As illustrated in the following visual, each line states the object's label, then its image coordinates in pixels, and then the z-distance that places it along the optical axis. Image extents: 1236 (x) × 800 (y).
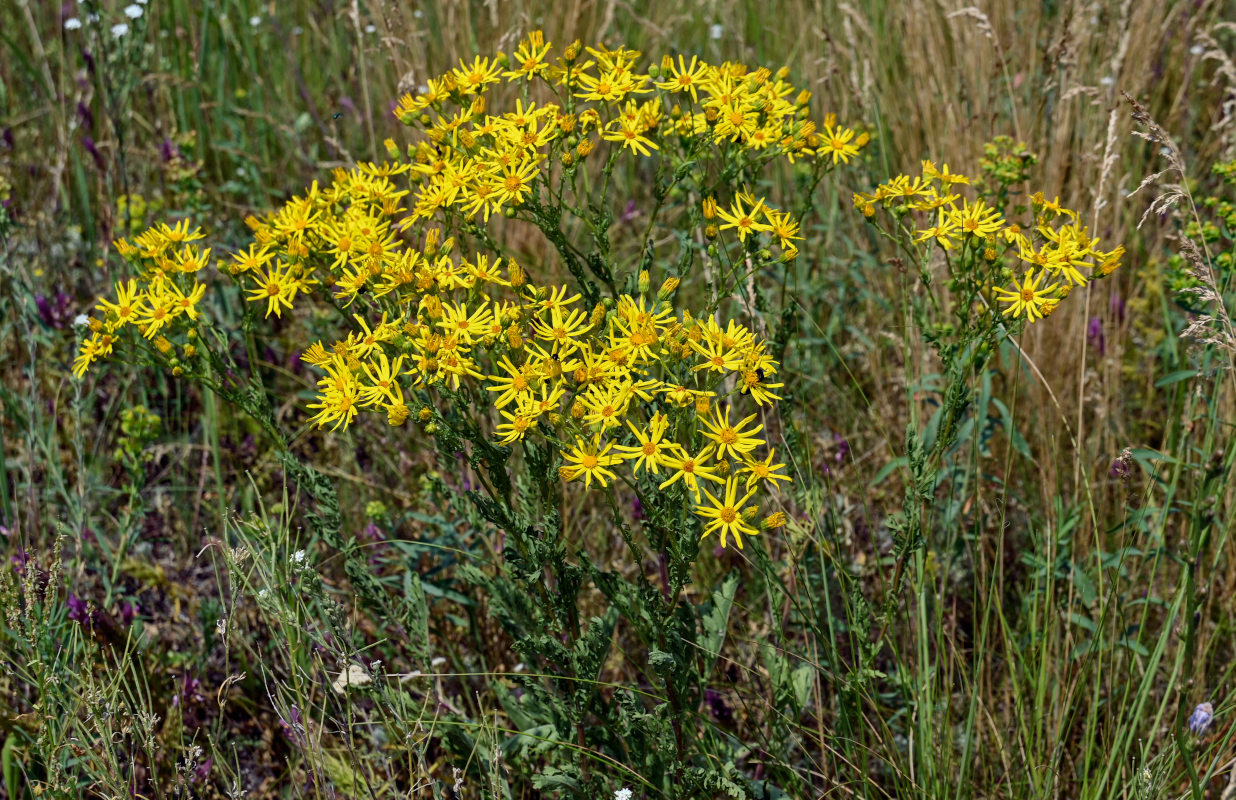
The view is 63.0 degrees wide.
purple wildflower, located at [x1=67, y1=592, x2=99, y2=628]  2.71
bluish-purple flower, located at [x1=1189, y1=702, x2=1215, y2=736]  2.02
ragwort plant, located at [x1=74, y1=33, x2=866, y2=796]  1.87
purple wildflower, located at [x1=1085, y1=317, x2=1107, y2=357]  3.32
